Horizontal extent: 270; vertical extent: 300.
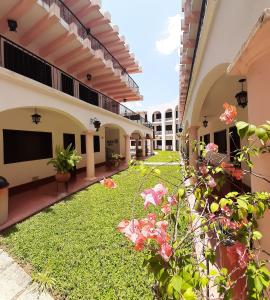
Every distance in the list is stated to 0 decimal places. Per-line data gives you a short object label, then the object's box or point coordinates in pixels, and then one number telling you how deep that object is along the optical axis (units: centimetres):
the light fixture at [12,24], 779
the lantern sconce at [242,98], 588
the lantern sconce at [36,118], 924
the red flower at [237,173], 236
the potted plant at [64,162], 852
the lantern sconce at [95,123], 1160
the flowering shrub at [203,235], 132
